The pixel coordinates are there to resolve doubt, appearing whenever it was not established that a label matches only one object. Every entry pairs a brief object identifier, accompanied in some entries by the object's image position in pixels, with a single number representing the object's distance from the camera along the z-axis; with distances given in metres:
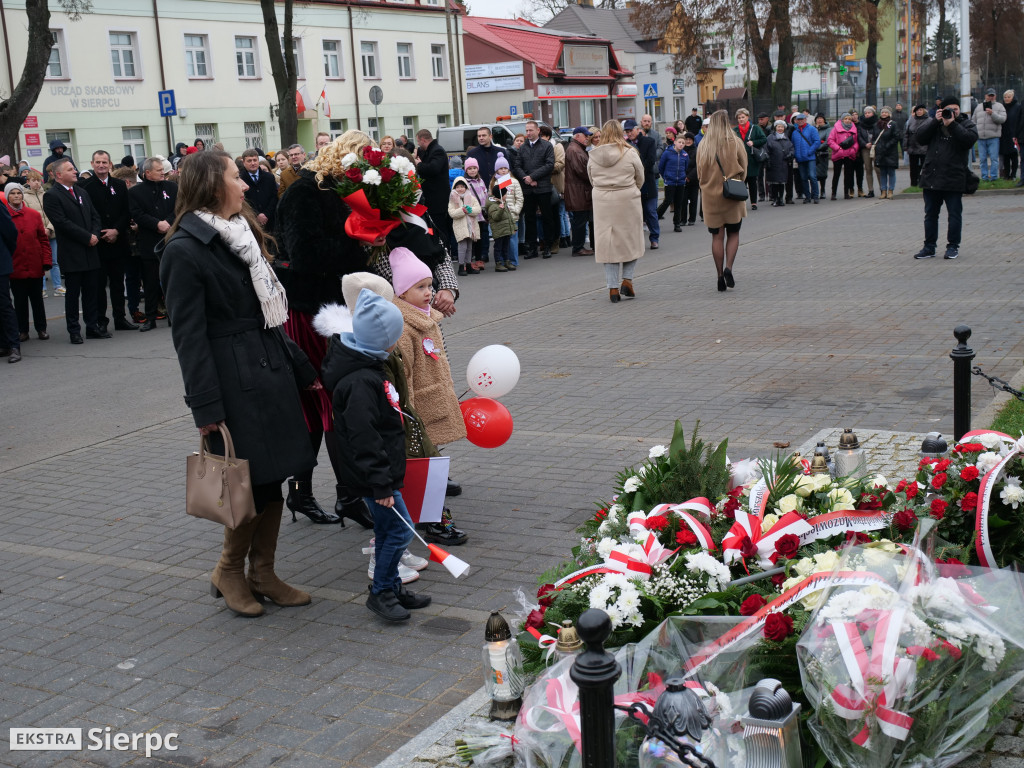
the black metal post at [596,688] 2.49
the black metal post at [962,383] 5.48
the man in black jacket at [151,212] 13.48
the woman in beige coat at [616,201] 12.88
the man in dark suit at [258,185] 14.30
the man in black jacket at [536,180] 18.34
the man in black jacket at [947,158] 13.59
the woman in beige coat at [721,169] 12.66
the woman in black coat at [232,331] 4.53
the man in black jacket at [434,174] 16.62
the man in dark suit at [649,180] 18.59
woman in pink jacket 23.88
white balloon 5.89
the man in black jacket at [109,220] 13.67
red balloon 5.91
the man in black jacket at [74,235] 12.92
